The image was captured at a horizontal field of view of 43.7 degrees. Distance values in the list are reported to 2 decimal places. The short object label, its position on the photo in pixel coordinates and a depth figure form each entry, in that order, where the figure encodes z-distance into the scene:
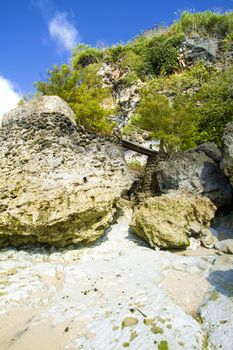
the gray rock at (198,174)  9.99
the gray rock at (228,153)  8.72
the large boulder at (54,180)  7.98
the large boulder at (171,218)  8.36
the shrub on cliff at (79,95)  14.39
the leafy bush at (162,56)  25.98
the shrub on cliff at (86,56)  28.80
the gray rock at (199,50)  24.89
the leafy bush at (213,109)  15.39
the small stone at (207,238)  8.45
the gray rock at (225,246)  7.61
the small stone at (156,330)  4.40
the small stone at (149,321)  4.64
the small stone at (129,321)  4.69
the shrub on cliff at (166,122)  14.53
